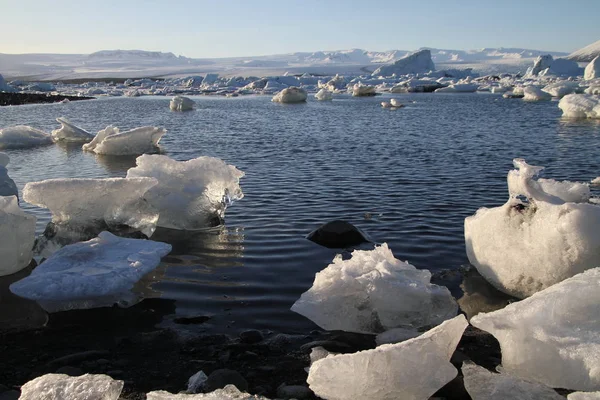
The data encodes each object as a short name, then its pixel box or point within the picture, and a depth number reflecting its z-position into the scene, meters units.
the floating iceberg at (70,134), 18.22
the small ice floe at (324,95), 41.03
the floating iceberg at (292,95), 38.56
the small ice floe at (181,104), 33.13
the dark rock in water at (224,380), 3.67
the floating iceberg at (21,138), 17.08
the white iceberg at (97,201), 6.55
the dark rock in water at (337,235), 6.74
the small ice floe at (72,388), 3.28
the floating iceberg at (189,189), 7.59
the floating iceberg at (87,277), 4.88
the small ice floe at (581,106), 22.81
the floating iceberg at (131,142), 15.03
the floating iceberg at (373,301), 4.57
